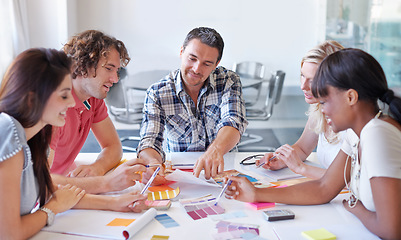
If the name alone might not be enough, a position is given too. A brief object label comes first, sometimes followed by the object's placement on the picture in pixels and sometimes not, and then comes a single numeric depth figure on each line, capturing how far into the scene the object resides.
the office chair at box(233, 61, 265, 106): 5.02
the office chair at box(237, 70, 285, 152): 4.45
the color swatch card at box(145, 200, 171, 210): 1.40
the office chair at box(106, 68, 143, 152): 4.02
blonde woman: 1.78
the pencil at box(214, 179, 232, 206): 1.48
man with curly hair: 1.90
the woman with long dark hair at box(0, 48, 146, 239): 1.12
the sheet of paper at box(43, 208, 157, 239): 1.21
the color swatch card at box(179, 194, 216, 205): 1.47
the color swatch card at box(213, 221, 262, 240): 1.21
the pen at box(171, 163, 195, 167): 1.93
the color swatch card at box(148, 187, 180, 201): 1.50
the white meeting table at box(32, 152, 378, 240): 1.22
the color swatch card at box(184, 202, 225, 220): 1.36
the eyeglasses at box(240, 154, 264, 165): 1.97
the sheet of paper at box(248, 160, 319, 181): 1.76
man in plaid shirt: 2.16
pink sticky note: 1.43
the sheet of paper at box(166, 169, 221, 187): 1.58
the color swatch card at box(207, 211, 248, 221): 1.34
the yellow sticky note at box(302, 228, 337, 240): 1.19
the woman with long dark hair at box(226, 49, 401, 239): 1.16
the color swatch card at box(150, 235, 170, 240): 1.20
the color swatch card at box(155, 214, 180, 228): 1.29
